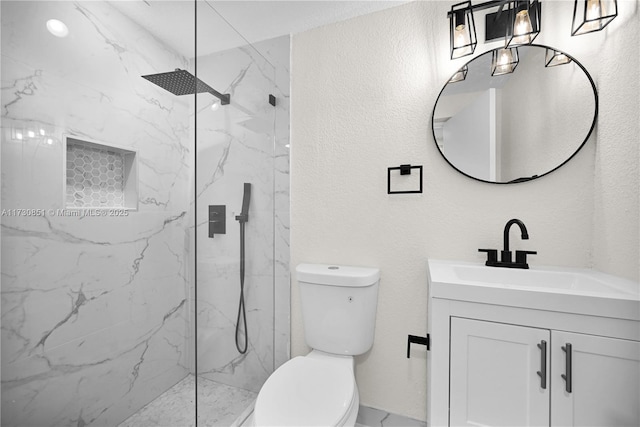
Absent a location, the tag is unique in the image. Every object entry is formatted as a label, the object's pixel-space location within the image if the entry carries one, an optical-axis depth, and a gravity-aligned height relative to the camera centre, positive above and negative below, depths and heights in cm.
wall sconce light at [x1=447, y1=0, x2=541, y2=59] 127 +84
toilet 118 -60
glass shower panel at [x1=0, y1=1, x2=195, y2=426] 90 +0
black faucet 127 -18
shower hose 155 -52
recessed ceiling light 95 +58
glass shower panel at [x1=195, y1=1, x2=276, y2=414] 134 -1
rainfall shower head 121 +53
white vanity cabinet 88 -45
